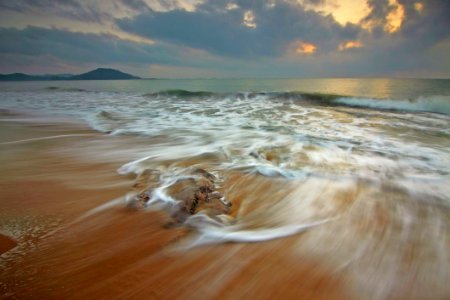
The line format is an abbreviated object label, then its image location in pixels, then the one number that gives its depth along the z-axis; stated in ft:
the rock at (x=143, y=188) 9.64
